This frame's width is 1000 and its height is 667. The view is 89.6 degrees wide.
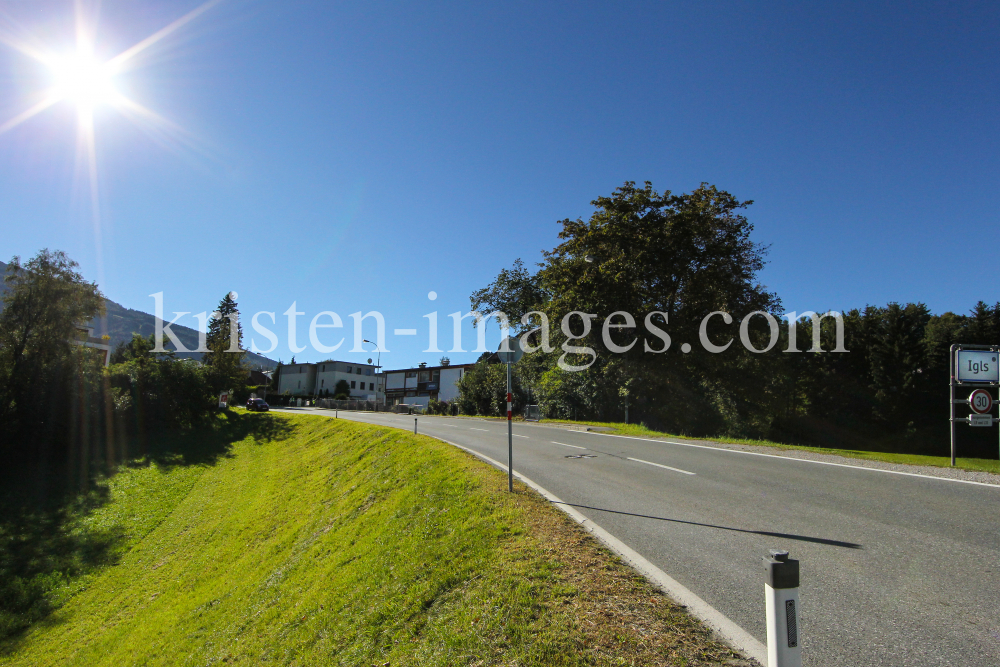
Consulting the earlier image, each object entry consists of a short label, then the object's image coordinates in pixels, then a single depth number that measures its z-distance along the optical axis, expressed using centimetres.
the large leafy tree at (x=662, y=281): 2747
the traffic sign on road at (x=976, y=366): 1192
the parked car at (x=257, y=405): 4550
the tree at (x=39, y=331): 2741
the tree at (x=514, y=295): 4678
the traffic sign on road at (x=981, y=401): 1130
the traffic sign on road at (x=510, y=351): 830
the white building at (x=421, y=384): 7125
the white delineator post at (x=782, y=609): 240
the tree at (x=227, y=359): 4050
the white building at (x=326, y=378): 8756
